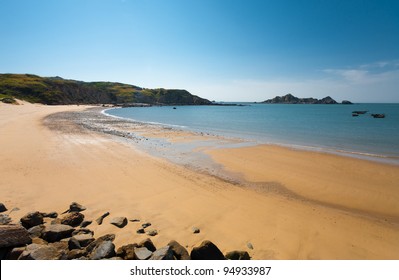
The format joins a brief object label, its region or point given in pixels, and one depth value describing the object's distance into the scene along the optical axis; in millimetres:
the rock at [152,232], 6863
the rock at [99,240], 5718
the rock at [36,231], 6307
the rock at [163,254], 5241
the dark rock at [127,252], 5449
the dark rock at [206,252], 5539
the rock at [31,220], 6848
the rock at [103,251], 5340
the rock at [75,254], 5418
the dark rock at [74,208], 8156
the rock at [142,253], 5312
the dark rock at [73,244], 5785
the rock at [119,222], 7293
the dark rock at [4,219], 6896
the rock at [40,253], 5125
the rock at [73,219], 7109
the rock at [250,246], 6496
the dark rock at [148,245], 5789
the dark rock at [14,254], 5262
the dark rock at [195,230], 7198
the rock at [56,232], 6207
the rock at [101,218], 7464
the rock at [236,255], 5820
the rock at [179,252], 5617
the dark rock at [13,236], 5402
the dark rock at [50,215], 7680
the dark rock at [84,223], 7194
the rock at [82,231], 6582
